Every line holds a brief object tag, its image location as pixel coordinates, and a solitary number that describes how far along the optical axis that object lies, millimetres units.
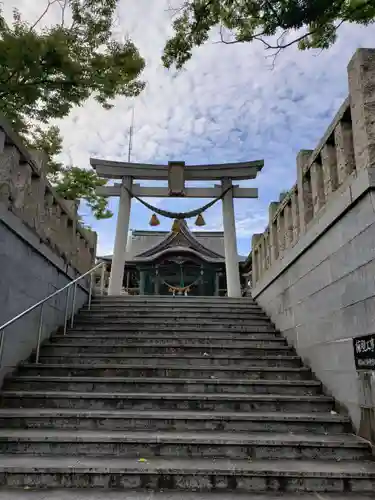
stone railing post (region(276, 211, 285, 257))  6496
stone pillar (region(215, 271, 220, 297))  16586
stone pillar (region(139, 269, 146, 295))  16469
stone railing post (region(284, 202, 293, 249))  6027
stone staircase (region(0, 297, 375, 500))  2762
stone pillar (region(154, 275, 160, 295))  16578
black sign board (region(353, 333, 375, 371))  3227
